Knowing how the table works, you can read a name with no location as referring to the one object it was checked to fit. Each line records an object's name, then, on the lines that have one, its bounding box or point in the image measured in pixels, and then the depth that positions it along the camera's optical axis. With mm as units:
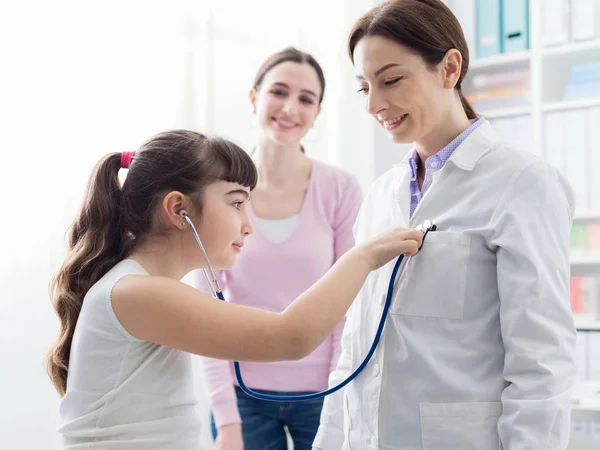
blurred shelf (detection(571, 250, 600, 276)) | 2643
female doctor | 1054
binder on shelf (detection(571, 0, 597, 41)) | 2627
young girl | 1055
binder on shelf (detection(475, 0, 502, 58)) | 2869
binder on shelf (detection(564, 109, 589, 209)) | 2604
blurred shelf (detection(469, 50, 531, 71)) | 2834
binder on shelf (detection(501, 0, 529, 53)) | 2814
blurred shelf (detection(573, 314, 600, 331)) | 2578
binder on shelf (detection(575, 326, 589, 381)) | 2602
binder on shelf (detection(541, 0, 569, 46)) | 2693
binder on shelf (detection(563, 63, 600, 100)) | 2645
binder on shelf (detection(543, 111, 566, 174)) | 2652
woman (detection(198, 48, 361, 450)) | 1798
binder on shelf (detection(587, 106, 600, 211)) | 2576
